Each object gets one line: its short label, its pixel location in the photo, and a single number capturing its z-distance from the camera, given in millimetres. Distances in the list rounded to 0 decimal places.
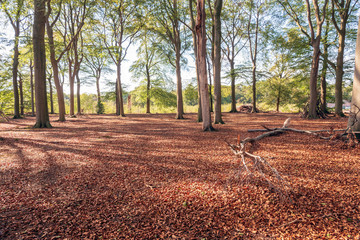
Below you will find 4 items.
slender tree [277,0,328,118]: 11525
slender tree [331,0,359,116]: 12453
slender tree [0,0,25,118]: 15803
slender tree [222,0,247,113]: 17736
